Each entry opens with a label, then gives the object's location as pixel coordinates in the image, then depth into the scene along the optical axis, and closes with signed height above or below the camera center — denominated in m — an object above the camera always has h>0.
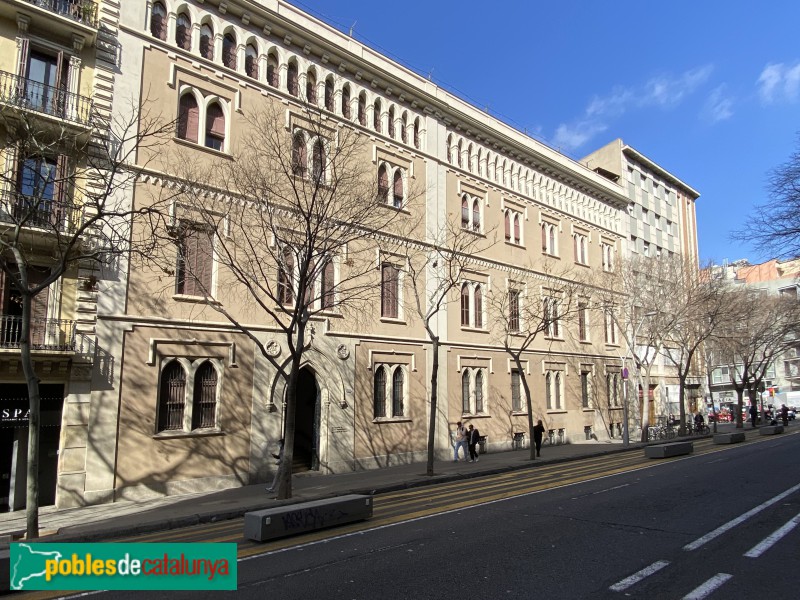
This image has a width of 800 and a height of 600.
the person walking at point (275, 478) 15.30 -2.83
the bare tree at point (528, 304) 27.17 +3.75
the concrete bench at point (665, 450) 21.27 -2.73
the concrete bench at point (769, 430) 33.31 -2.96
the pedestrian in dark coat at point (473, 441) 21.94 -2.51
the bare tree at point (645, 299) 29.84 +4.53
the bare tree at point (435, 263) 23.45 +4.92
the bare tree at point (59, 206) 13.71 +4.37
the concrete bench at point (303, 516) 8.73 -2.34
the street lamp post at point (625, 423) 26.77 -2.16
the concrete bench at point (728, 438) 27.30 -2.87
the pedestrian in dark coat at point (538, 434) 23.50 -2.37
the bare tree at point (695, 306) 30.10 +4.04
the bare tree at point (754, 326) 35.00 +3.55
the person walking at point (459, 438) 22.23 -2.42
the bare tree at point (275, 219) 14.66 +4.77
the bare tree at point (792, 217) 13.40 +3.97
